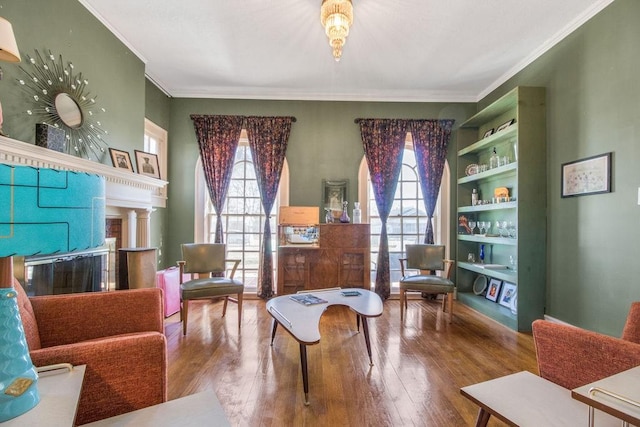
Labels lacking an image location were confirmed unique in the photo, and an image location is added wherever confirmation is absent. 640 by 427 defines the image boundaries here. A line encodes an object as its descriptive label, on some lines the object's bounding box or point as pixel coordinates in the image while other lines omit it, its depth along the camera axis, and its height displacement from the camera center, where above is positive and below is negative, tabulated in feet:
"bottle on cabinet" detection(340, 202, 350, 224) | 13.92 +0.05
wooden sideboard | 13.70 -1.86
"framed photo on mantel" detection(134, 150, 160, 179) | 11.37 +2.13
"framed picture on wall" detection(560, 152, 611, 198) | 8.55 +1.33
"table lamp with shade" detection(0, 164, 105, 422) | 2.10 -0.09
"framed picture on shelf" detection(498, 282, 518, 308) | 11.98 -3.08
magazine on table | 8.41 -2.37
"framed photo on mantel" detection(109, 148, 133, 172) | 9.87 +2.00
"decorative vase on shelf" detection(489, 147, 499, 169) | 12.60 +2.47
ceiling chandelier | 7.95 +5.35
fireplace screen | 6.70 -1.41
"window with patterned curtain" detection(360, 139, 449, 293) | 15.43 +0.14
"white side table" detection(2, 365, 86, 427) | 2.66 -1.83
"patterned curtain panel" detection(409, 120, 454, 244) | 14.80 +3.16
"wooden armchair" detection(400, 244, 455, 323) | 11.25 -2.29
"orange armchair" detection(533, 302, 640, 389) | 4.06 -1.91
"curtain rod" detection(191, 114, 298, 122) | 14.58 +5.02
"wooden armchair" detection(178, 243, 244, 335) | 10.09 -2.22
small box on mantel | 6.93 +1.91
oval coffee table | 6.16 -2.40
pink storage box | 11.43 -2.77
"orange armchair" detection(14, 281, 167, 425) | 3.82 -1.91
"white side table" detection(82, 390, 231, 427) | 3.36 -2.32
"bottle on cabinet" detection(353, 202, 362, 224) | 14.28 +0.17
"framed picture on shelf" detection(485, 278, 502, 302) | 12.82 -3.09
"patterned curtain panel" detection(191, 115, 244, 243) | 14.53 +3.32
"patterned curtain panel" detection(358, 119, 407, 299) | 14.69 +2.84
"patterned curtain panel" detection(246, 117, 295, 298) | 14.53 +2.85
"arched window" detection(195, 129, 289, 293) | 15.29 +0.00
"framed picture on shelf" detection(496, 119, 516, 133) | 12.04 +3.91
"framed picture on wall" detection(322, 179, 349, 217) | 14.98 +1.28
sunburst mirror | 7.27 +3.08
